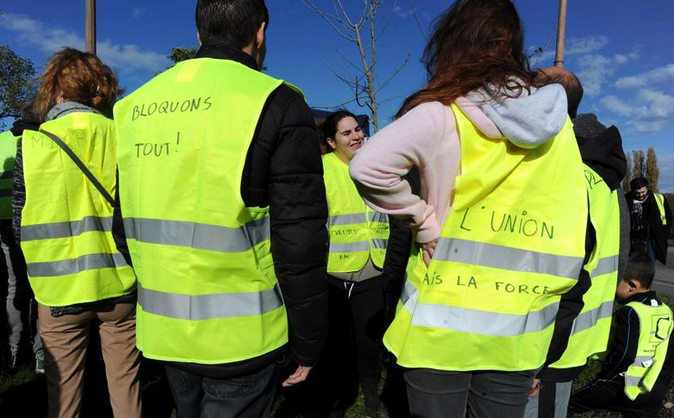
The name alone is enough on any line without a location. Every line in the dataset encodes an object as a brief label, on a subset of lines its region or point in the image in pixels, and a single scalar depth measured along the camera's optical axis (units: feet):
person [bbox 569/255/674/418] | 9.73
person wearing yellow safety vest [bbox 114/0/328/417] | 4.74
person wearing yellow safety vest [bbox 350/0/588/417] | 4.65
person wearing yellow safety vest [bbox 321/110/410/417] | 10.75
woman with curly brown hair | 7.41
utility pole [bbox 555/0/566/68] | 21.02
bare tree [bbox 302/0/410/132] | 18.81
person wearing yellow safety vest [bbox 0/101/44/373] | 13.76
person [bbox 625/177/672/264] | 23.85
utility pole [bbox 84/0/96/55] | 15.03
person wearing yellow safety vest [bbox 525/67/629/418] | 5.28
